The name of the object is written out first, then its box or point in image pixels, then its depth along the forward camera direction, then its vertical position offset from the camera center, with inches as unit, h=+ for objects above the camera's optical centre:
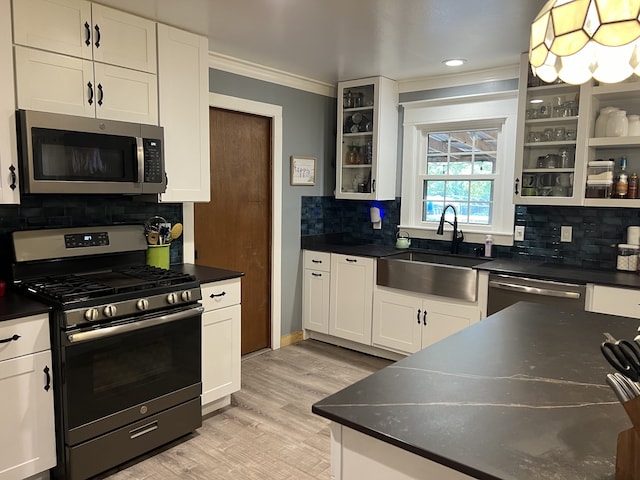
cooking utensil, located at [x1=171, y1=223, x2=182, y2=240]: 125.3 -9.6
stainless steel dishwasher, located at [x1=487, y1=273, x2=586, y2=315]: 118.0 -23.6
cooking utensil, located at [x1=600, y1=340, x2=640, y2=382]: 41.4 -13.8
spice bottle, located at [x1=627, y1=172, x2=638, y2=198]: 121.5 +3.1
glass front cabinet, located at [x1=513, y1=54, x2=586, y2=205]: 127.7 +14.8
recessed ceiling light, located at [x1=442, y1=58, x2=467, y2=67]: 139.1 +39.4
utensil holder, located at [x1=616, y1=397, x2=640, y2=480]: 33.6 -17.5
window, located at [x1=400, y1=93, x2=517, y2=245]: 152.0 +10.8
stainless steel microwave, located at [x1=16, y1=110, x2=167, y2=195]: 89.9 +7.4
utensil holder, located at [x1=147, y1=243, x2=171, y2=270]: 118.6 -15.3
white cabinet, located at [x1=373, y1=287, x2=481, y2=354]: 140.9 -37.0
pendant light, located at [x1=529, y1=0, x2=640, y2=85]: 41.4 +15.0
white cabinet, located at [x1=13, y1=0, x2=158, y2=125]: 90.2 +26.4
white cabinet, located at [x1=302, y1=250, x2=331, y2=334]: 169.2 -33.7
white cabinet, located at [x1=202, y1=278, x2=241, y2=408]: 113.7 -35.2
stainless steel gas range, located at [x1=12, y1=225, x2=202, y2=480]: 86.1 -28.9
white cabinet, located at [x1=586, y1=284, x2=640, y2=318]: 110.4 -23.2
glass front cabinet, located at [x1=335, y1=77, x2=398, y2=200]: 165.0 +20.1
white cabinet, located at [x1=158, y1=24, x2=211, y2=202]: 113.3 +19.9
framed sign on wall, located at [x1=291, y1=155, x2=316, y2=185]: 166.7 +8.6
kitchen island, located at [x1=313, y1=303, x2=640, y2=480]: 39.6 -20.8
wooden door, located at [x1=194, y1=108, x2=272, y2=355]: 144.3 -6.3
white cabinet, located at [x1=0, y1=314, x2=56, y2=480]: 81.3 -36.0
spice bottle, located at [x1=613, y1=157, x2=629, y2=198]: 121.8 +4.1
